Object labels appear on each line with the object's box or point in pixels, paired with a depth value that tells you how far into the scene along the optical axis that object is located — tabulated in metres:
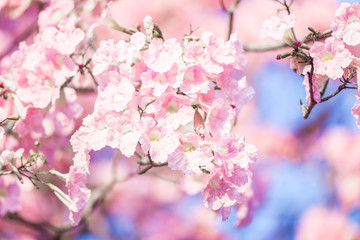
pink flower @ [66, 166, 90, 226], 2.60
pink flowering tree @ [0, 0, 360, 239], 2.55
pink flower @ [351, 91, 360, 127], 2.54
